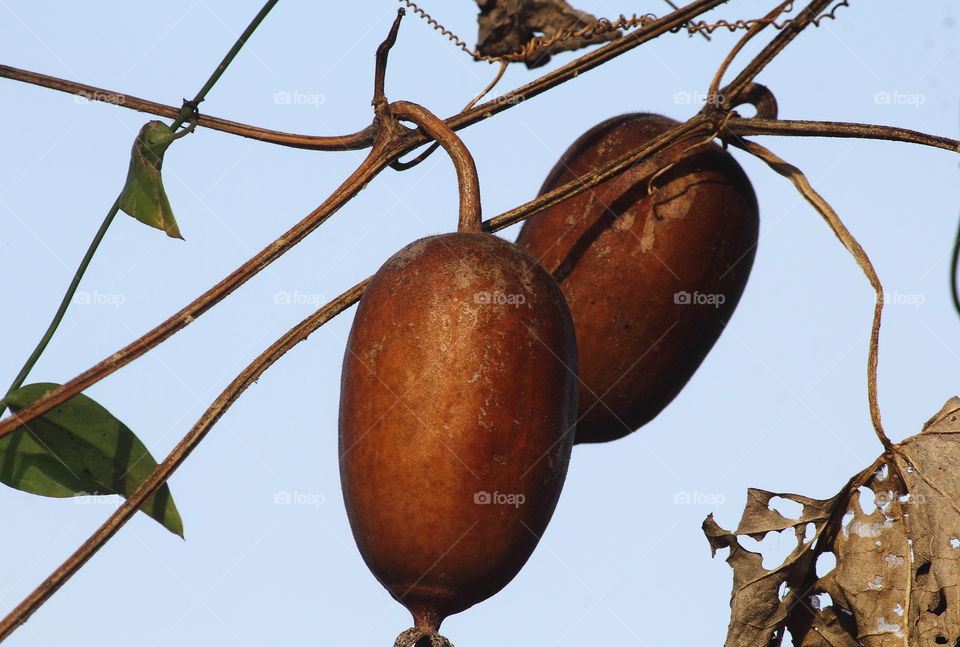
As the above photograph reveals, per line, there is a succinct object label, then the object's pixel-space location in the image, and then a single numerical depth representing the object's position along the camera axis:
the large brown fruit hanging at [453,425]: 0.71
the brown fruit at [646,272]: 0.78
